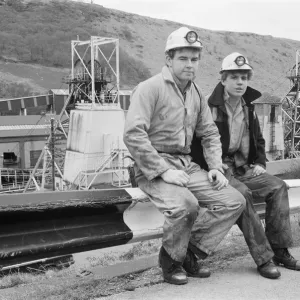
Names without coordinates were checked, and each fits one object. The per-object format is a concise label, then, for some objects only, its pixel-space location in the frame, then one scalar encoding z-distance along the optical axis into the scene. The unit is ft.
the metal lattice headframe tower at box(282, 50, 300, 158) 116.98
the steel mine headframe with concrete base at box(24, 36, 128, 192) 80.48
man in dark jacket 11.85
